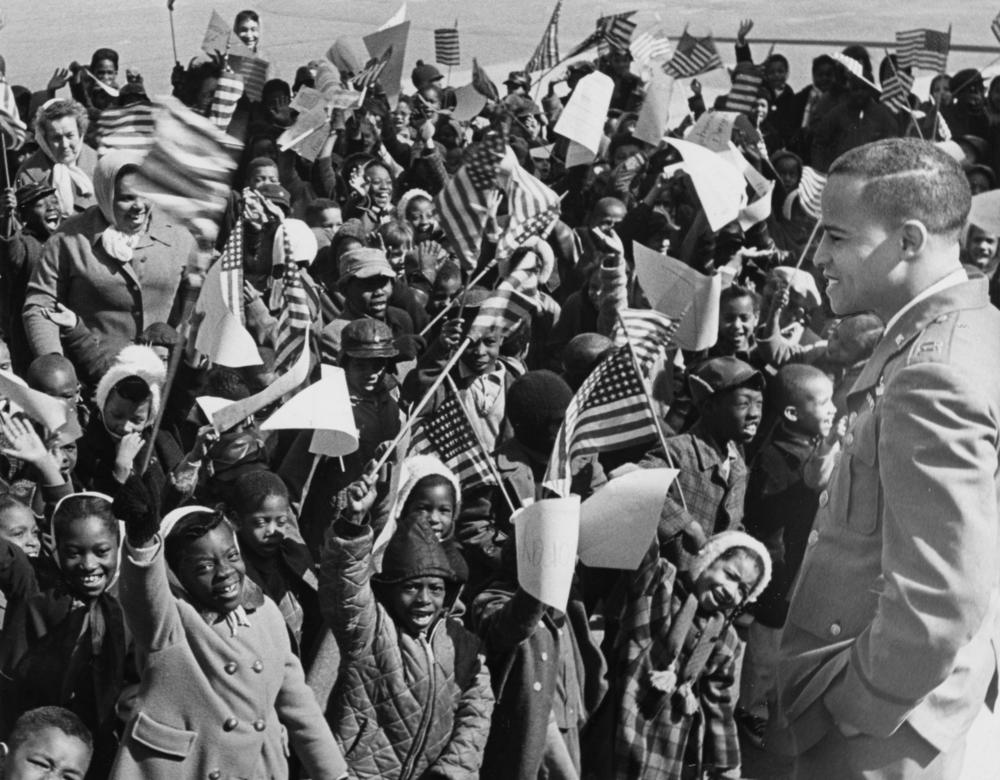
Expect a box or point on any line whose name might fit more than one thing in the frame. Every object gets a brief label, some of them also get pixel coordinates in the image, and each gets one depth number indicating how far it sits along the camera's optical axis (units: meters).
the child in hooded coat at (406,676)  4.60
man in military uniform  2.69
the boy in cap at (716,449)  5.93
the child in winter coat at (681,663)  5.04
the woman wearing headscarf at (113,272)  7.27
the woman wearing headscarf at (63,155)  9.04
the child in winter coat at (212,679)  4.24
